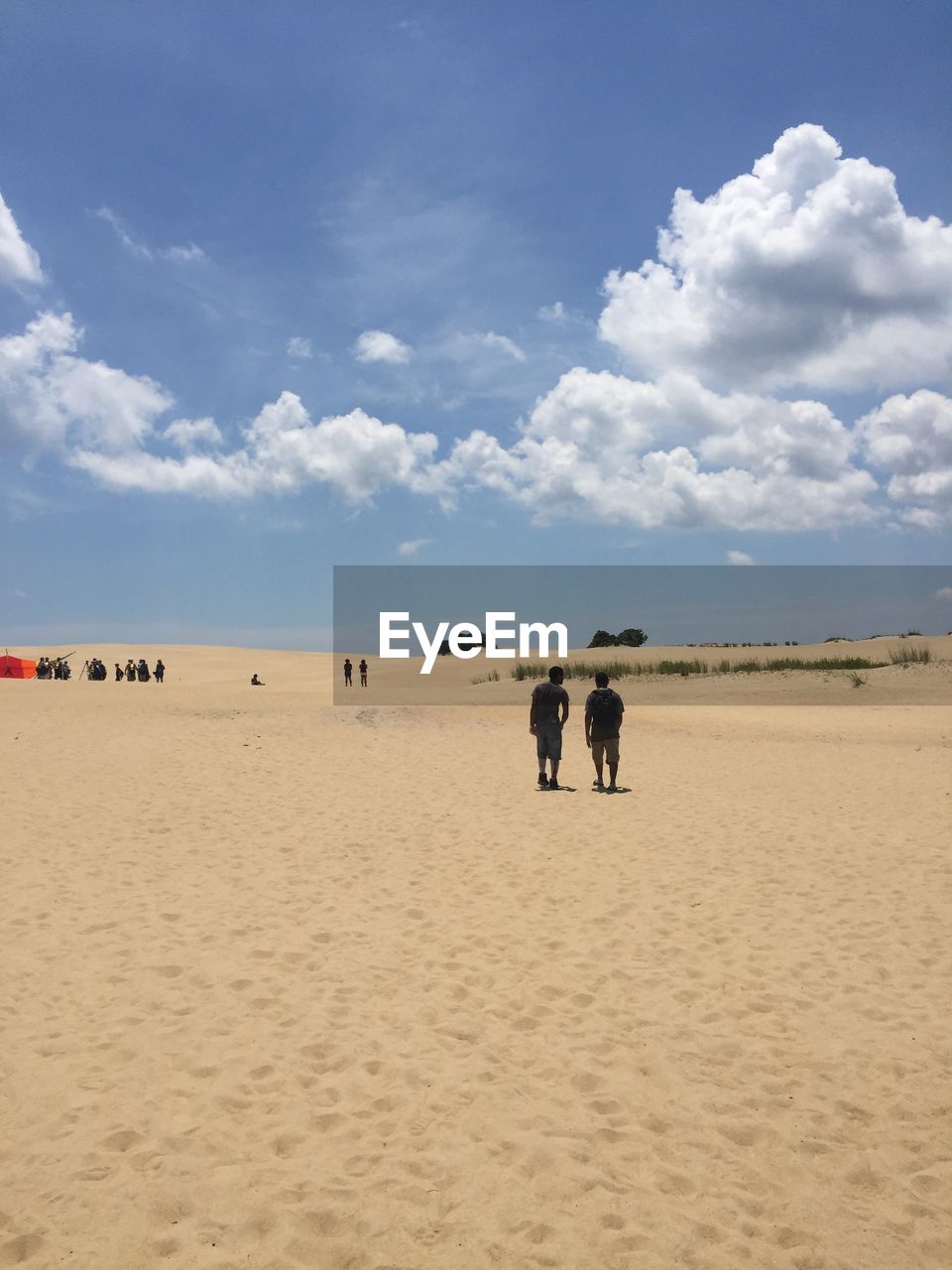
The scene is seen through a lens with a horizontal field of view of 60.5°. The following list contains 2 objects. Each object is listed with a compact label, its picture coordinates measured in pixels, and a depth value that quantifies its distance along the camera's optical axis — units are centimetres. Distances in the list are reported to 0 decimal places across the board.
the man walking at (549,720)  1371
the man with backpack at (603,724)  1340
